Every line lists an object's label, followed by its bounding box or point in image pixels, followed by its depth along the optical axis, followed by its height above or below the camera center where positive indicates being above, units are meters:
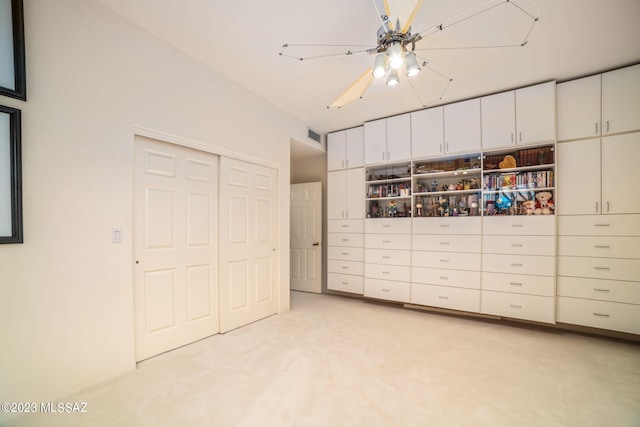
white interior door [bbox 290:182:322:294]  4.86 -0.49
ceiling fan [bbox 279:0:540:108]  1.59 +1.20
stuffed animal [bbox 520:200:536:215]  3.14 +0.05
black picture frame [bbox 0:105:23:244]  1.58 +0.23
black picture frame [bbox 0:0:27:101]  1.61 +1.01
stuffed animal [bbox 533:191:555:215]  3.03 +0.08
